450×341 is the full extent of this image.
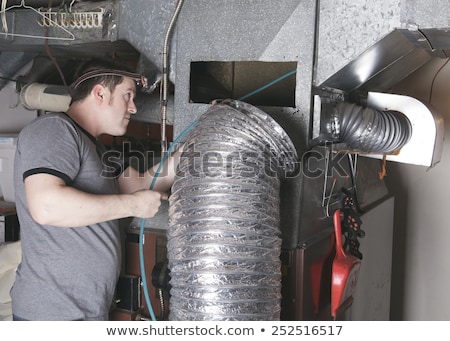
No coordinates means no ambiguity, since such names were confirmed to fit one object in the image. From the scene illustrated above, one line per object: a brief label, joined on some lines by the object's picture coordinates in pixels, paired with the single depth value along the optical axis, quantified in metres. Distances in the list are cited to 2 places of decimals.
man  1.44
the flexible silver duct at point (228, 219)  1.33
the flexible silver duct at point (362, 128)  1.65
